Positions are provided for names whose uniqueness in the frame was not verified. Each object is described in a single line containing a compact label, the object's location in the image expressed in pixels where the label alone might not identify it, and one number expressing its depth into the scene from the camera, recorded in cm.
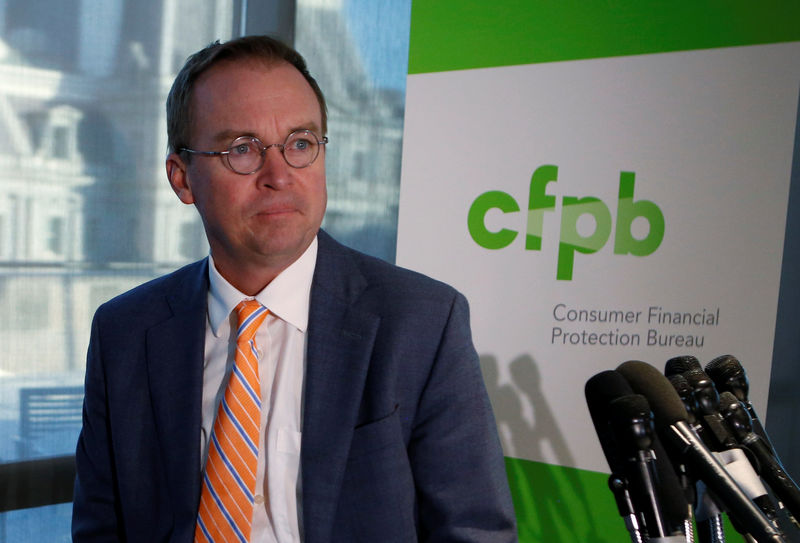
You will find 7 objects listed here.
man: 151
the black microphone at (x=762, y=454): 163
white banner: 251
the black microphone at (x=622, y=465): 156
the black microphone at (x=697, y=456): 145
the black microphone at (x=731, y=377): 185
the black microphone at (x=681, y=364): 184
